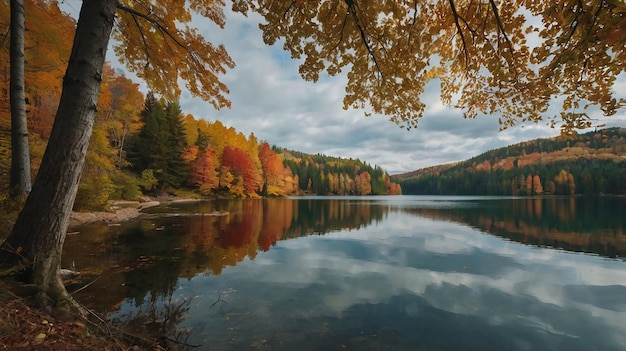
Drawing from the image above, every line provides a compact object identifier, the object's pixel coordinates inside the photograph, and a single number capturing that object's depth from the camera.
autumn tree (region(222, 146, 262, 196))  49.69
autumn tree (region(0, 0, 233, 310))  3.14
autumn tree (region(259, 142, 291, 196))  62.50
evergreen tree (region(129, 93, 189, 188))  37.00
